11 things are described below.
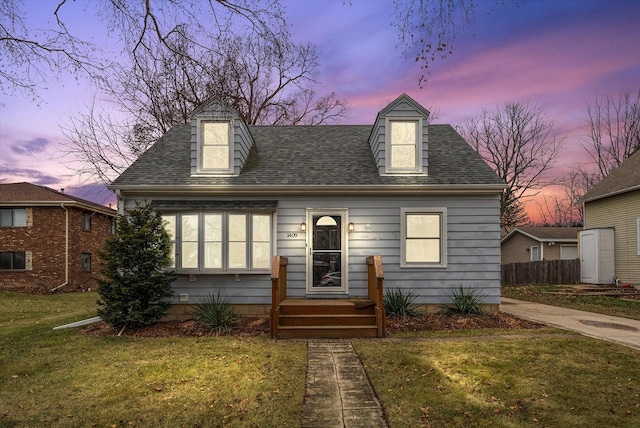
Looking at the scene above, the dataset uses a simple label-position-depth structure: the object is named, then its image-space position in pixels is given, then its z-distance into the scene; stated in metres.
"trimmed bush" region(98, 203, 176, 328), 8.02
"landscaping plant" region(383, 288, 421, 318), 8.79
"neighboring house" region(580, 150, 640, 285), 15.50
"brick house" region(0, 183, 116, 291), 18.88
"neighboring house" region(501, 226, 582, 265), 23.98
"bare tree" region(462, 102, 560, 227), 27.25
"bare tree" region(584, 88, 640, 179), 26.52
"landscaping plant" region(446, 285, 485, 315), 8.96
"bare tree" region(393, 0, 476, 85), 3.44
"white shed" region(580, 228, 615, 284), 16.69
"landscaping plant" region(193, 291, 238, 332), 8.12
